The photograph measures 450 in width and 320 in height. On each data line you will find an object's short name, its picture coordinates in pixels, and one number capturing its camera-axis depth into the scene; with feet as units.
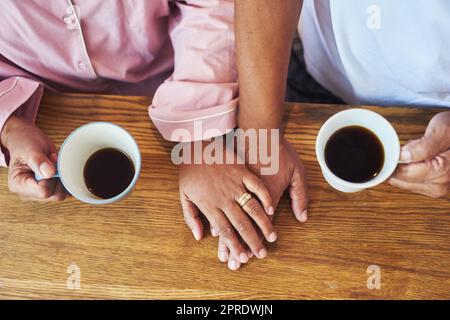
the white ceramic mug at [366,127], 1.97
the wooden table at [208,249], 2.20
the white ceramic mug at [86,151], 1.86
